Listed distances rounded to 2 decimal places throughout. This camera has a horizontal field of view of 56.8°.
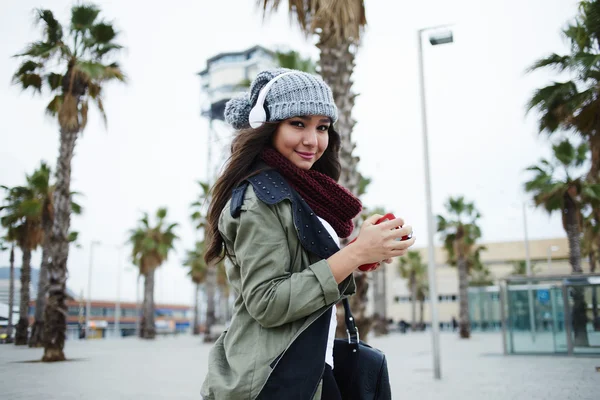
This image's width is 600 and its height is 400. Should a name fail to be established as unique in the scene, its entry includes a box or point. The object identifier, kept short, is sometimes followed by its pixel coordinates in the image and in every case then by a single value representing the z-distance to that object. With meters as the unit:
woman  1.45
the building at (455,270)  59.97
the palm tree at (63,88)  16.03
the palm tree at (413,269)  52.62
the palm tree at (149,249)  37.62
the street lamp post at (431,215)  12.70
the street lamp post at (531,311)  19.38
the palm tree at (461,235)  32.50
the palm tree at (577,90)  12.46
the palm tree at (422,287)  60.55
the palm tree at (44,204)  20.81
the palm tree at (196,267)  46.88
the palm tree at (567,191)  21.33
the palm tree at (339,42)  8.77
